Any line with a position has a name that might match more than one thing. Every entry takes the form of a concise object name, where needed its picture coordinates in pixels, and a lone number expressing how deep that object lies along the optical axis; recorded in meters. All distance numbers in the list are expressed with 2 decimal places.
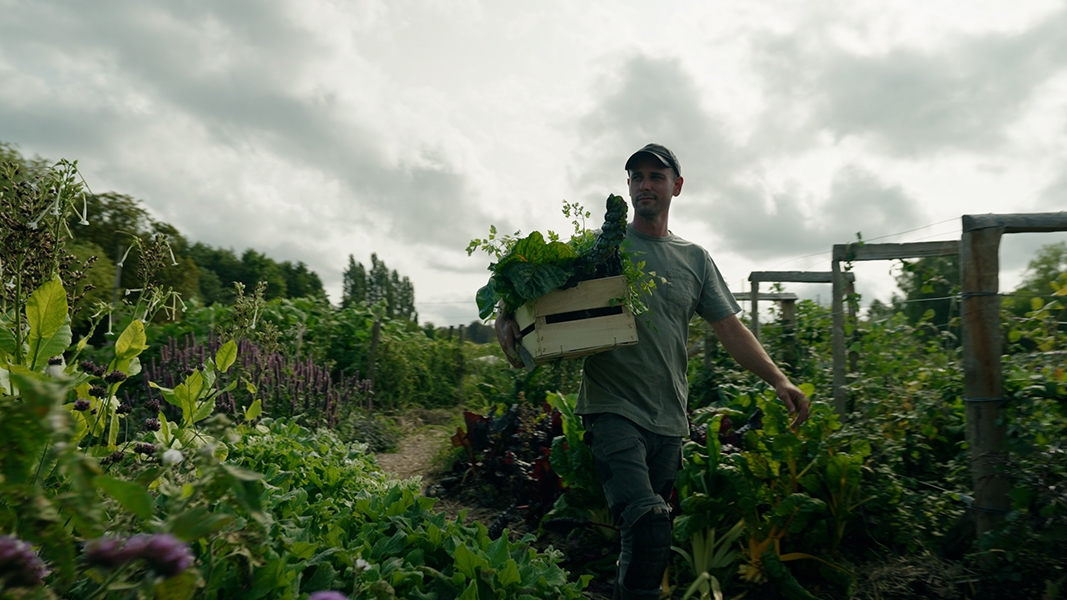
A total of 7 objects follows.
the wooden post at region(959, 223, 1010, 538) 2.92
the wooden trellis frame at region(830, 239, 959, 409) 4.51
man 2.35
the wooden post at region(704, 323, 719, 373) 7.03
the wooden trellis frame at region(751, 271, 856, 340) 7.03
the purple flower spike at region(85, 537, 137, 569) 0.71
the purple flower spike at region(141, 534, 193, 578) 0.73
